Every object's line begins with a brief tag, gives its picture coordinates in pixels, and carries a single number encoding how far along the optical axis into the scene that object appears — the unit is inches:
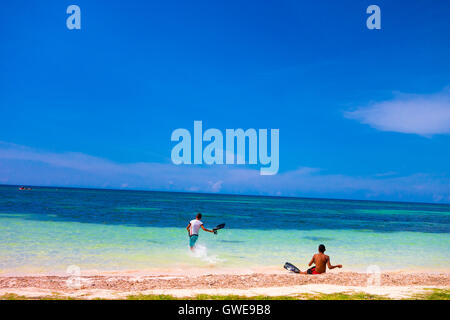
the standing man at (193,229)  602.9
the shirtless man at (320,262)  526.9
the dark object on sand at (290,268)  559.1
